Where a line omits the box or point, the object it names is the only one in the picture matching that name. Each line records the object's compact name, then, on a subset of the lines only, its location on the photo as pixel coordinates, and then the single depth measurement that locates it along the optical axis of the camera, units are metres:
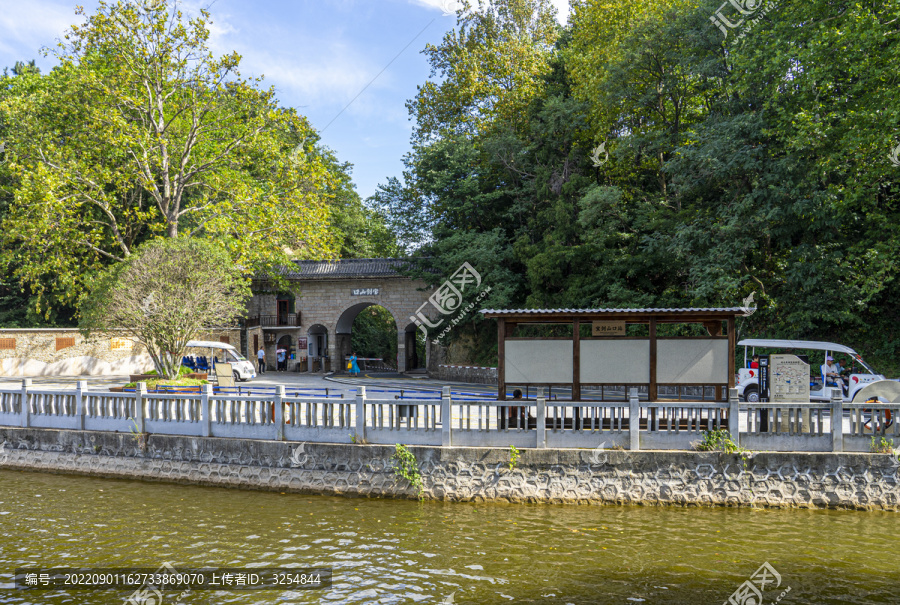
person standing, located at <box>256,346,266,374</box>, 31.73
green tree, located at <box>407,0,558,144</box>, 32.12
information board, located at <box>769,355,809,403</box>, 12.32
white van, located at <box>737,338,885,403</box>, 15.88
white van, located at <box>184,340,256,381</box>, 25.61
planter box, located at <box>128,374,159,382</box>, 18.38
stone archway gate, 33.69
